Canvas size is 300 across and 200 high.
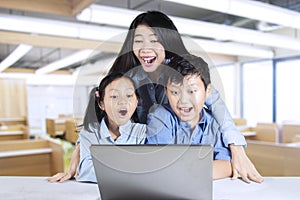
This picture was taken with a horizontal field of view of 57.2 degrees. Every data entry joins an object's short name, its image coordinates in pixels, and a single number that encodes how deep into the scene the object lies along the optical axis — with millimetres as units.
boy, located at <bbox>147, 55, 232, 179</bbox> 847
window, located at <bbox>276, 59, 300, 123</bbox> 5234
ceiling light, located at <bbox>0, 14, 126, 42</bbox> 2693
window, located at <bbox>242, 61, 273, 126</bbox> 5711
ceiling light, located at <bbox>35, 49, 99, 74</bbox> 4637
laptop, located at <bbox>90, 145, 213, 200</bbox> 653
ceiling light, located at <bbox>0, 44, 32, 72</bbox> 4152
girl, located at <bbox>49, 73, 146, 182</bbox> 834
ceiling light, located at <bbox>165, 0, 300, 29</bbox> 2332
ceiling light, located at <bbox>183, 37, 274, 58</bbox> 4285
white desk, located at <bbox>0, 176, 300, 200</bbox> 837
